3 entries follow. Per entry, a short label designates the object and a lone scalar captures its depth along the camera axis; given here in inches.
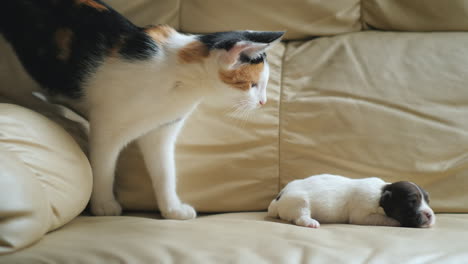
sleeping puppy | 46.1
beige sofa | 45.4
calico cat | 46.8
